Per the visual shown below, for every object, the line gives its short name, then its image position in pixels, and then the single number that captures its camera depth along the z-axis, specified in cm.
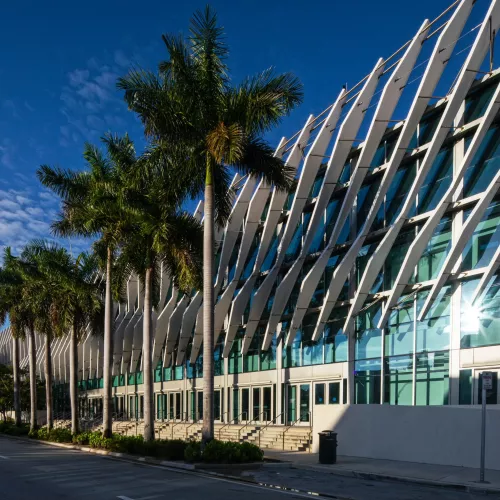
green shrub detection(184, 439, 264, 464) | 1805
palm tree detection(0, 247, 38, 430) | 4178
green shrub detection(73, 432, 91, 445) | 2962
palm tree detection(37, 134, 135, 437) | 2650
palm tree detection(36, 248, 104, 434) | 3353
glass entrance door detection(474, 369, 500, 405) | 2025
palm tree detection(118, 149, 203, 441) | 2312
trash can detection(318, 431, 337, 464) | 1861
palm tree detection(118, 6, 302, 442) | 1981
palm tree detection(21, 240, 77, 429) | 3441
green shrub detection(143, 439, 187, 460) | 2006
